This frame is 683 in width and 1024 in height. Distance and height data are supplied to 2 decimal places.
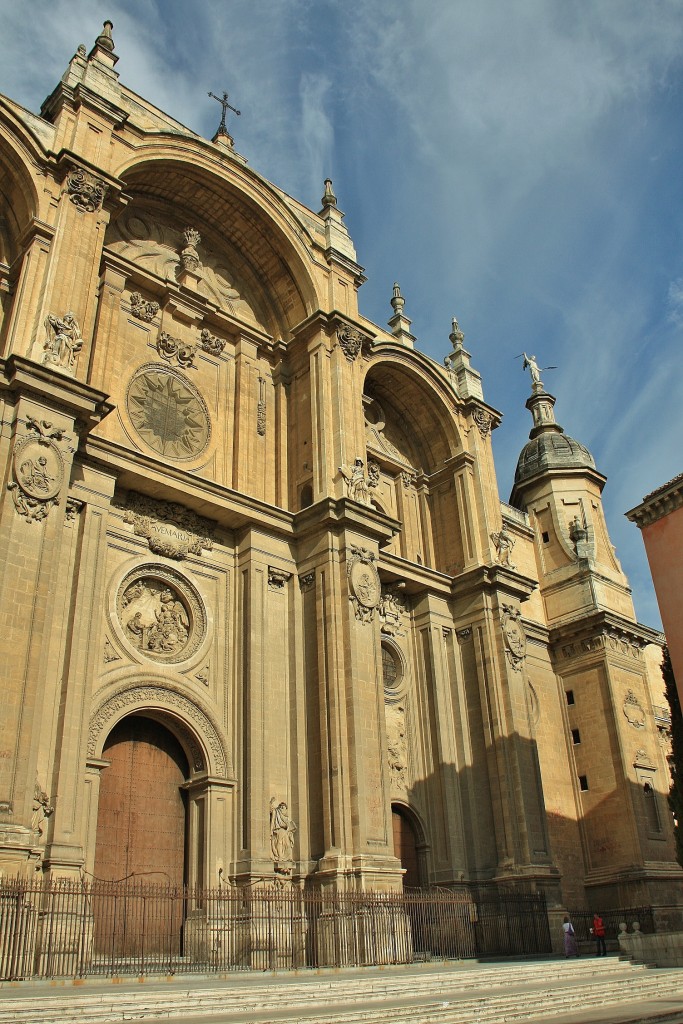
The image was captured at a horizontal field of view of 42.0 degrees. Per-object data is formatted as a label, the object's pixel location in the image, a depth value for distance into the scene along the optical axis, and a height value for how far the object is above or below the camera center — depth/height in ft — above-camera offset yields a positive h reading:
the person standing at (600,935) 67.00 +1.29
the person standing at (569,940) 64.85 +1.02
